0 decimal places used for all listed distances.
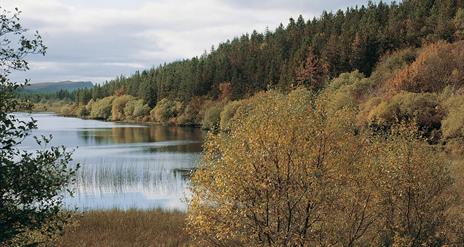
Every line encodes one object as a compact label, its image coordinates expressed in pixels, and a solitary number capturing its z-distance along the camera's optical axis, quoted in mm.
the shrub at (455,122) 61031
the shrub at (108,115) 198775
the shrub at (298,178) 17406
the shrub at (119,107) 186312
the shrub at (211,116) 132250
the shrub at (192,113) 151000
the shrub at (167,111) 160988
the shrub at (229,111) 120625
